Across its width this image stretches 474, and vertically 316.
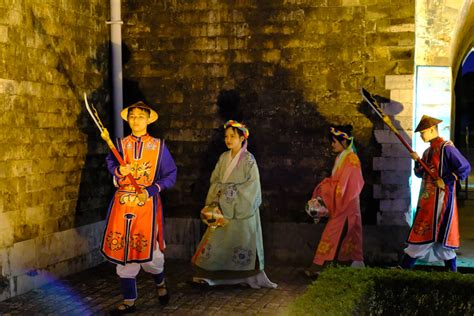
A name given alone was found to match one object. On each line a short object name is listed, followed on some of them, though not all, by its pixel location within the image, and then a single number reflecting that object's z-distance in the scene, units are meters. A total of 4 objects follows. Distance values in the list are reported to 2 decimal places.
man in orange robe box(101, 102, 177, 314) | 6.46
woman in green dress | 7.35
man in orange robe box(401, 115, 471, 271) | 7.43
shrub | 5.16
